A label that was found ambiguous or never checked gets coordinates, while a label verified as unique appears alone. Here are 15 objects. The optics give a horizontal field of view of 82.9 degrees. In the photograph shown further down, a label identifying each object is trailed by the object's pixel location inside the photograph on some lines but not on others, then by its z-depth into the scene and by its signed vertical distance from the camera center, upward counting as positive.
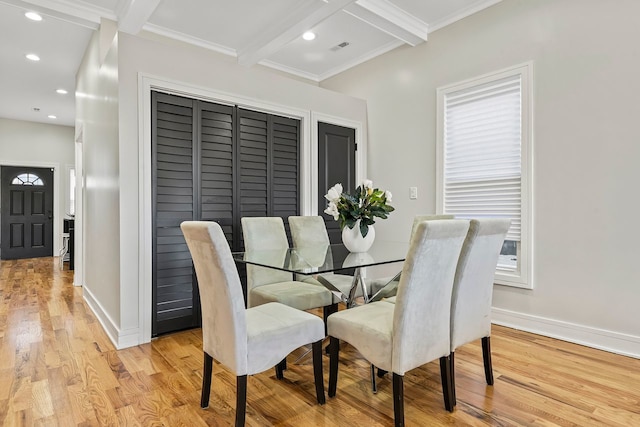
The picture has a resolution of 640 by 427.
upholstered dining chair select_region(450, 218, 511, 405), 1.87 -0.40
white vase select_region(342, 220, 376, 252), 2.60 -0.21
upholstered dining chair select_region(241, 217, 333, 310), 2.54 -0.57
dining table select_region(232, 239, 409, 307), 2.06 -0.31
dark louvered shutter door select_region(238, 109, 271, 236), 3.42 +0.45
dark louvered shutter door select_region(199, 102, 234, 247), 3.16 +0.40
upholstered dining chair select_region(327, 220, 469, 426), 1.60 -0.53
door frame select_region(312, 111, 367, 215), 3.94 +0.76
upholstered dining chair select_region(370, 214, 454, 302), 2.72 -0.58
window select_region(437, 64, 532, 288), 3.11 +0.52
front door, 7.48 -0.06
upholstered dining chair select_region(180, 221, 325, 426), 1.62 -0.56
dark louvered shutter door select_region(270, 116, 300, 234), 3.67 +0.45
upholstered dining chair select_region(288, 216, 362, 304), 3.07 -0.20
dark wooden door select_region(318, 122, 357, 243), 4.06 +0.56
